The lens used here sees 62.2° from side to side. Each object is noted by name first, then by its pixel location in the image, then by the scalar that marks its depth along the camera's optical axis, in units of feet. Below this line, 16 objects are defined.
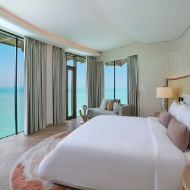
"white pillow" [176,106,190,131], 6.67
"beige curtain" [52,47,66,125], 16.61
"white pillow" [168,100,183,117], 8.61
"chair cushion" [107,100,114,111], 17.34
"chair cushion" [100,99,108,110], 17.98
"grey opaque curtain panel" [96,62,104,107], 21.36
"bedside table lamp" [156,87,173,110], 12.67
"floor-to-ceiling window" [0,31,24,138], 13.24
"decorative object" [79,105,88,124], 17.39
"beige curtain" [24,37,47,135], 13.21
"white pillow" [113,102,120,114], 16.12
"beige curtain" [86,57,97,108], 21.02
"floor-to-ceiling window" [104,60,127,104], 19.31
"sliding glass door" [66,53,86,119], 20.13
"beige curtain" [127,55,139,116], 17.19
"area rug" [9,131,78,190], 6.25
